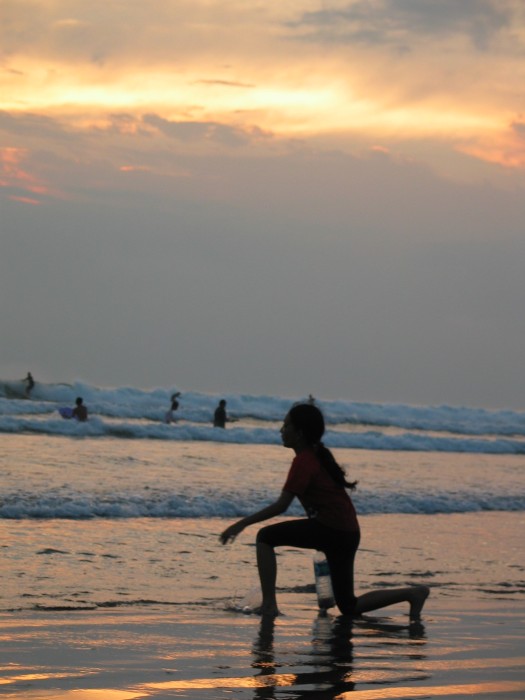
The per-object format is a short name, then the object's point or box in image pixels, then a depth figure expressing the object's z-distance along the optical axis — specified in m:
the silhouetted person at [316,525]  6.95
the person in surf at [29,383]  51.82
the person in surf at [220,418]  35.38
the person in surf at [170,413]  36.77
